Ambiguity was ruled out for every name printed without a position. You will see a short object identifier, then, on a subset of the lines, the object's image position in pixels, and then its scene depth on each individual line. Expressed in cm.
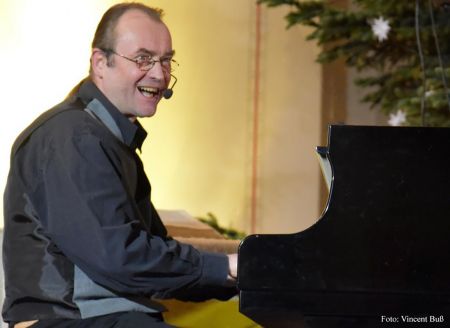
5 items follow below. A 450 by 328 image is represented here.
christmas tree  750
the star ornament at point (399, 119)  763
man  389
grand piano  382
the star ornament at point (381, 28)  764
